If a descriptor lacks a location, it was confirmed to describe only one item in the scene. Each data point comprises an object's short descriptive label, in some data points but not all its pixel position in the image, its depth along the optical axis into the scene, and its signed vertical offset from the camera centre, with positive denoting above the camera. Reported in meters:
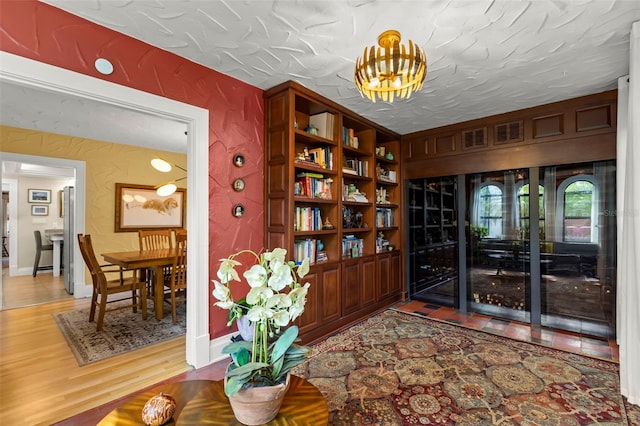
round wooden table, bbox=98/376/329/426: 1.13 -0.82
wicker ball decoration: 1.11 -0.78
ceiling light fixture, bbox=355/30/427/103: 1.78 +0.95
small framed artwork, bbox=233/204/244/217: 2.81 +0.06
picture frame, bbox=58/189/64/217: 7.21 +0.38
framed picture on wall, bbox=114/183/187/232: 5.16 +0.15
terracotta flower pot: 1.08 -0.72
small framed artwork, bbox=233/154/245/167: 2.82 +0.56
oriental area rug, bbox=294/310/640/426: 1.91 -1.34
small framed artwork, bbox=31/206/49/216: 6.88 +0.14
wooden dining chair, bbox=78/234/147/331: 3.33 -0.87
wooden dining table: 3.47 -0.59
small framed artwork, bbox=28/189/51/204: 6.84 +0.50
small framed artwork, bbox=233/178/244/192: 2.82 +0.31
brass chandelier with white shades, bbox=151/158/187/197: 4.10 +0.49
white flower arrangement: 1.06 -0.40
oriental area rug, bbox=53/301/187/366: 2.85 -1.34
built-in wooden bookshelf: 2.95 +0.14
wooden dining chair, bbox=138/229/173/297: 4.13 -0.46
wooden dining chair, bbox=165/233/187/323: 3.60 -0.74
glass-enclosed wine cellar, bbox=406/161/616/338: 3.23 -0.41
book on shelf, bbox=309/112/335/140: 3.36 +1.10
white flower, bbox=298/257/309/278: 1.13 -0.21
